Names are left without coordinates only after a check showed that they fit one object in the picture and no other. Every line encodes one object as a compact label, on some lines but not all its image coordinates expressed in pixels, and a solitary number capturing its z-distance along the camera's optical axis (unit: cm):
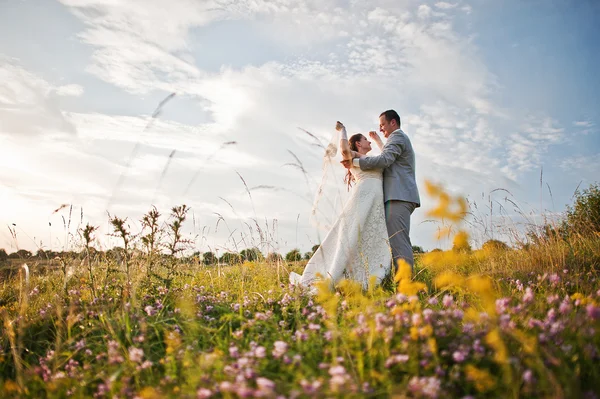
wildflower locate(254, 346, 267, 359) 246
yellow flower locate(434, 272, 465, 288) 288
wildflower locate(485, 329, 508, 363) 213
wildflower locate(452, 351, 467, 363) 238
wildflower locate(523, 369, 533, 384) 207
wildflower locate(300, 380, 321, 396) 200
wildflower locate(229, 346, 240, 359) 272
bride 637
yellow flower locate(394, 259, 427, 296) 311
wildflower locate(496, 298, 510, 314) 298
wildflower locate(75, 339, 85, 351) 347
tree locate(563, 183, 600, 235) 1898
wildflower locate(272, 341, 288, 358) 260
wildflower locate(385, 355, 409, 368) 239
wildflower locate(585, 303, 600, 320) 244
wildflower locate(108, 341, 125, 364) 287
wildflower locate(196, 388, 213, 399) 213
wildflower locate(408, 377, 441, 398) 204
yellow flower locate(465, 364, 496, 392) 214
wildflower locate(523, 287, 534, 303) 306
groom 664
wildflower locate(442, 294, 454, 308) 294
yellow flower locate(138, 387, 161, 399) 232
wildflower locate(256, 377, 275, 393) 200
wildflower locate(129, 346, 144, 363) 280
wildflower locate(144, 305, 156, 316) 401
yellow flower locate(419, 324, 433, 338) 254
